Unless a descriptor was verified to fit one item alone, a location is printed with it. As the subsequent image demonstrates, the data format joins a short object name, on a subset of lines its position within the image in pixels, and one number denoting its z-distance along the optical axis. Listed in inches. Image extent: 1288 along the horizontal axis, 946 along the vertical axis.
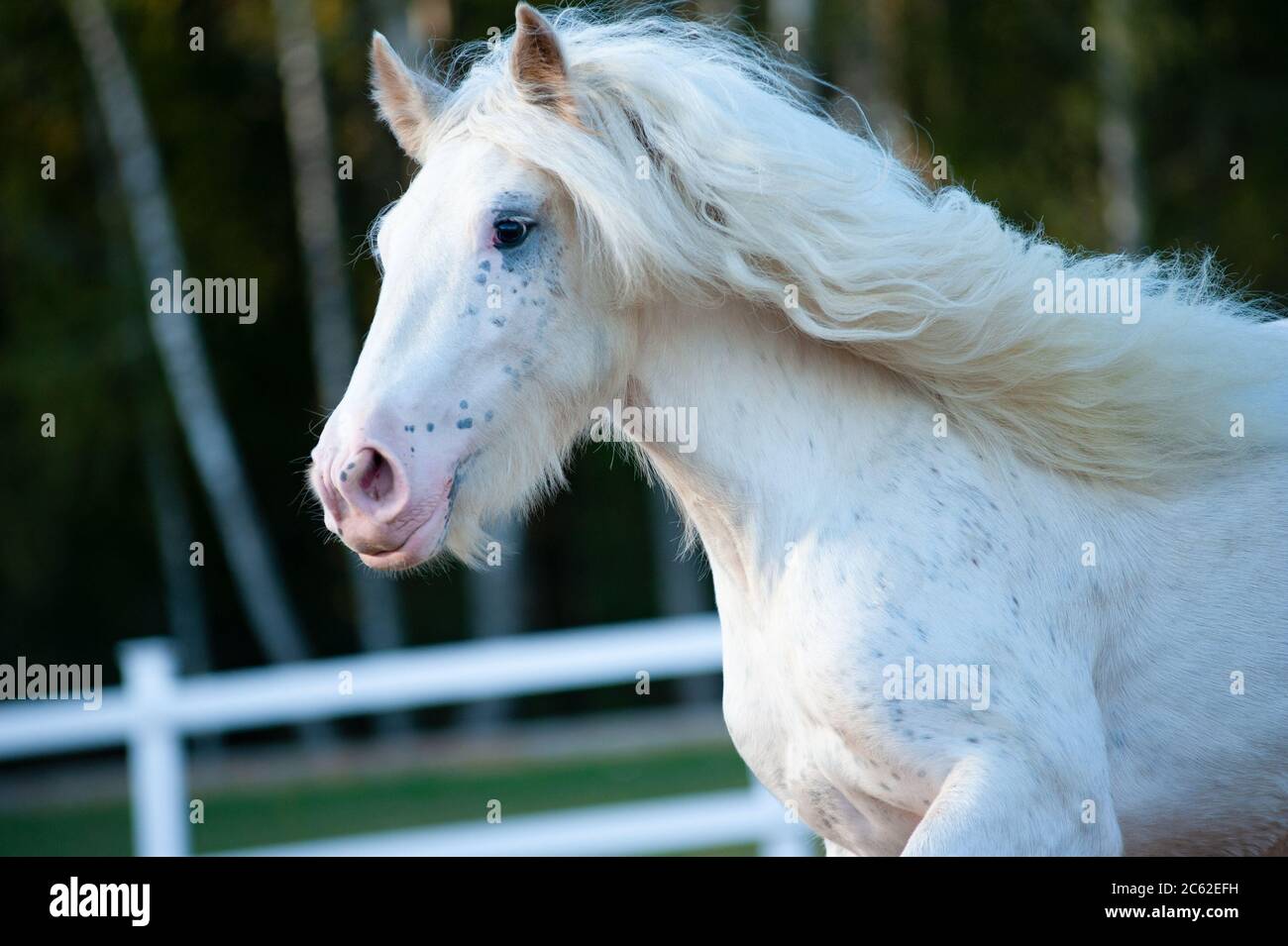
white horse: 99.5
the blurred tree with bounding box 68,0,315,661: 599.2
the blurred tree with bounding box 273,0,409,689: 599.8
